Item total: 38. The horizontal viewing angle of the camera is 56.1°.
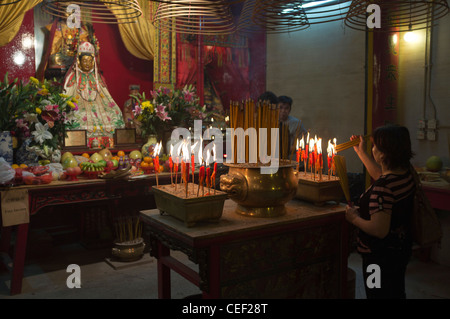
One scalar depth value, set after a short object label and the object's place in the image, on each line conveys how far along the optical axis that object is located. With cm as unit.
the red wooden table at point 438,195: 343
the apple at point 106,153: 404
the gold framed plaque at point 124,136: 427
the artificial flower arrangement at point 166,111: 419
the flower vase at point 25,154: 350
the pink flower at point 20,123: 344
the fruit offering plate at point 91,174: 356
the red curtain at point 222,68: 646
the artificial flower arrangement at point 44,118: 350
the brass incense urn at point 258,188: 209
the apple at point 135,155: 409
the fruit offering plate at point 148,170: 391
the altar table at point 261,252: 192
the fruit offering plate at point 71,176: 345
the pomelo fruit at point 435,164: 402
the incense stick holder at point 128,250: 378
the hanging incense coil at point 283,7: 258
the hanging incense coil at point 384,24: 297
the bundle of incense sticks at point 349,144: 233
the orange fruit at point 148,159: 397
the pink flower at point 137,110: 422
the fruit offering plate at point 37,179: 319
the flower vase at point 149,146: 415
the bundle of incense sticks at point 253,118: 219
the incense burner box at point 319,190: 237
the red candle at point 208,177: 204
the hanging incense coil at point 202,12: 285
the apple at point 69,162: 366
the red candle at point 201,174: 202
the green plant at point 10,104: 342
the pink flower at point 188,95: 433
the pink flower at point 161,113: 415
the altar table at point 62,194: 315
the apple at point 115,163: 374
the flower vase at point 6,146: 335
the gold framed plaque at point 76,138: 393
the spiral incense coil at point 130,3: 275
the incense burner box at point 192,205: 193
